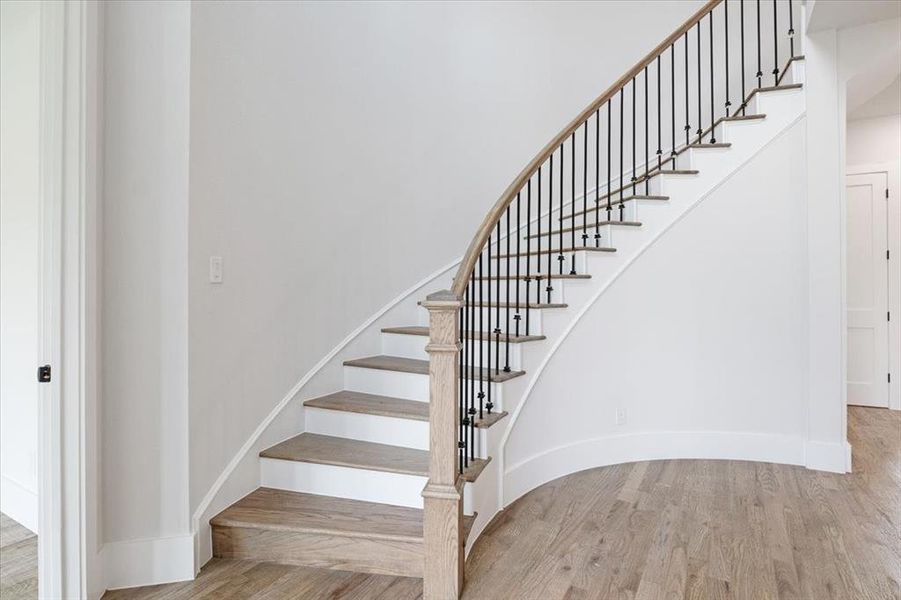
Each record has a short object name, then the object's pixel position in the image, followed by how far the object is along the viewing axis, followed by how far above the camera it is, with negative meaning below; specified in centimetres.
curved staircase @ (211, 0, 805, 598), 200 -57
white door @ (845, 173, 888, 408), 463 +11
